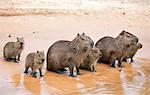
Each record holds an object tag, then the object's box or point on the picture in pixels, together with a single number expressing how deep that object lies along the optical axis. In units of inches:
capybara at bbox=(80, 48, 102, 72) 679.1
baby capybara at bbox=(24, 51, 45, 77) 617.8
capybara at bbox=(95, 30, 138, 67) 724.4
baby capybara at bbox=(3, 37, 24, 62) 727.4
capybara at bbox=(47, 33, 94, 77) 640.2
